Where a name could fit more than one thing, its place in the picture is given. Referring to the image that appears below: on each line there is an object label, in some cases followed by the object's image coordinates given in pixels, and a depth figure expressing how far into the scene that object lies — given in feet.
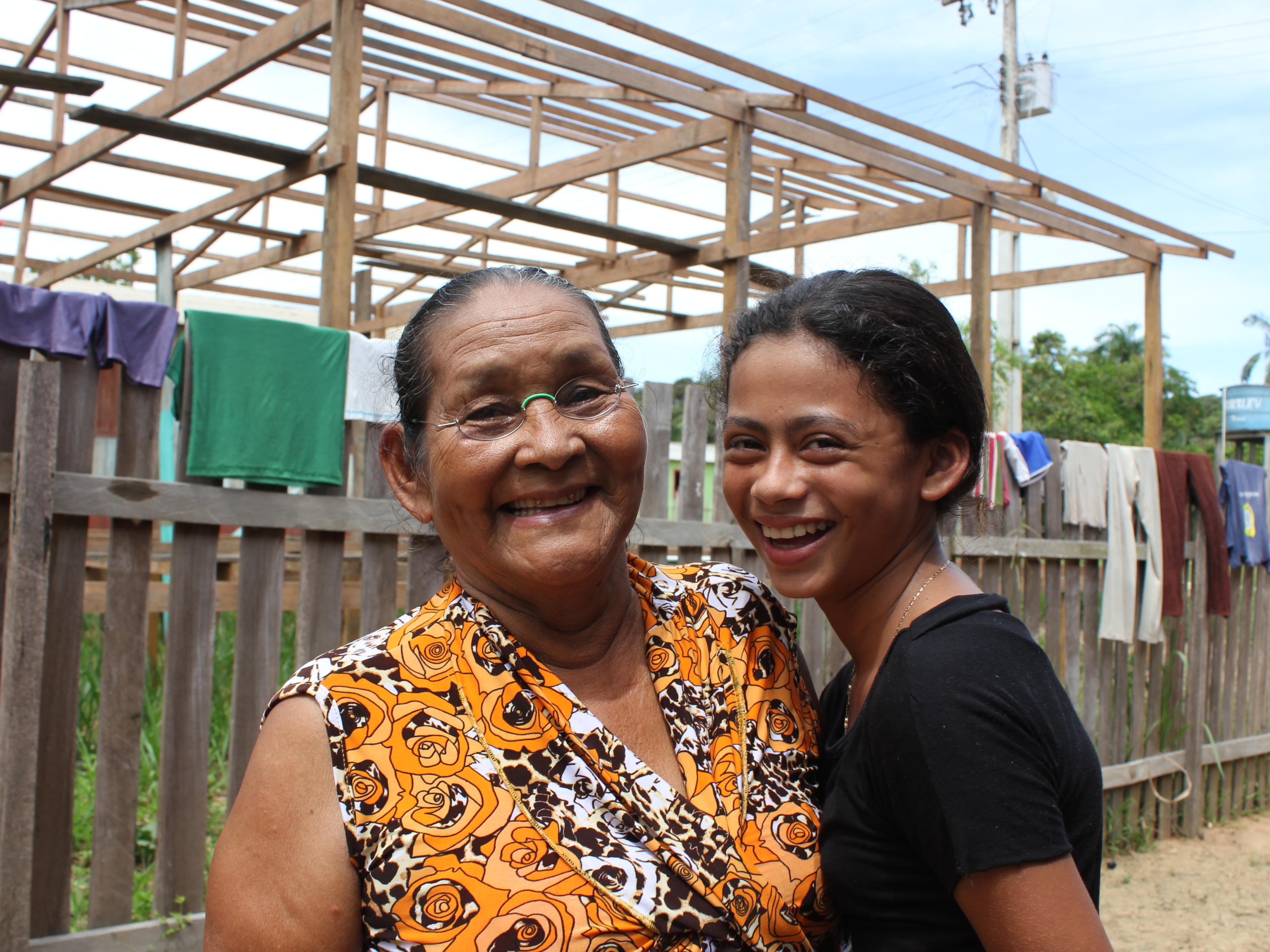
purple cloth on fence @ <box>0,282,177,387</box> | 9.87
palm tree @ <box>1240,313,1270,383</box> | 131.13
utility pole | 51.39
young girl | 4.21
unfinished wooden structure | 15.46
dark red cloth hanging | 20.81
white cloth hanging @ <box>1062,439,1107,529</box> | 19.52
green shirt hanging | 10.75
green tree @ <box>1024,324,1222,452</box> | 83.20
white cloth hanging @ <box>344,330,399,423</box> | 11.82
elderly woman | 4.17
